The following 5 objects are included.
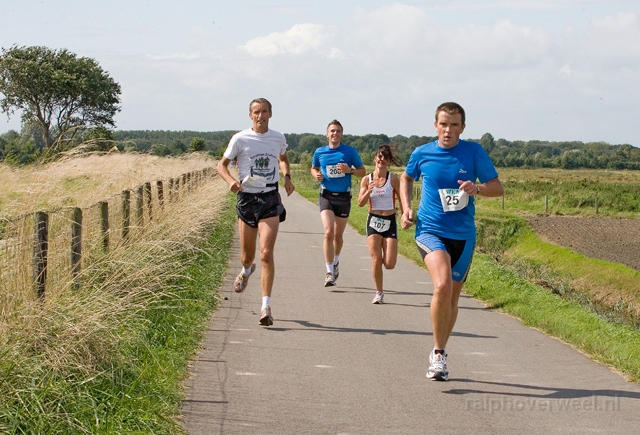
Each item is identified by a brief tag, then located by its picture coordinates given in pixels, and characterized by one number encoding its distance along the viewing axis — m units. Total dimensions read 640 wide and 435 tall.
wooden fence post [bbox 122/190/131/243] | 10.69
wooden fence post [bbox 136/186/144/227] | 11.74
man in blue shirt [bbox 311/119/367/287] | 11.63
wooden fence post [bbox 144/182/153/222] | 12.78
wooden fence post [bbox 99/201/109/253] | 9.38
